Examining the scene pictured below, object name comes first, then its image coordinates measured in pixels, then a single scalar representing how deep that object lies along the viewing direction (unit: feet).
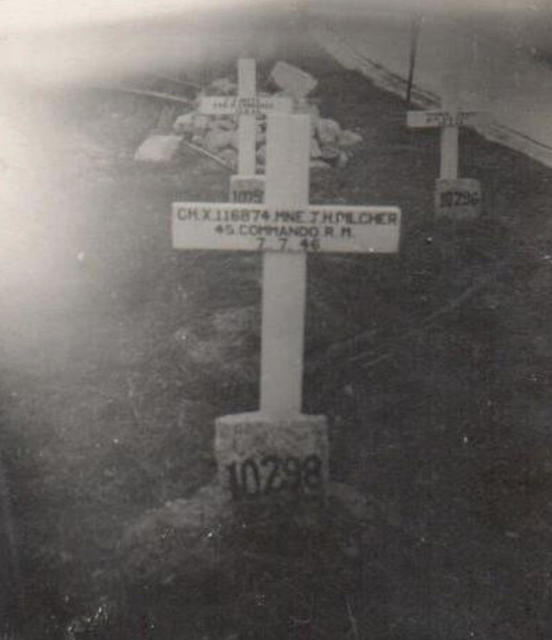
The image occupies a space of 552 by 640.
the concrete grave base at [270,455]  13.29
